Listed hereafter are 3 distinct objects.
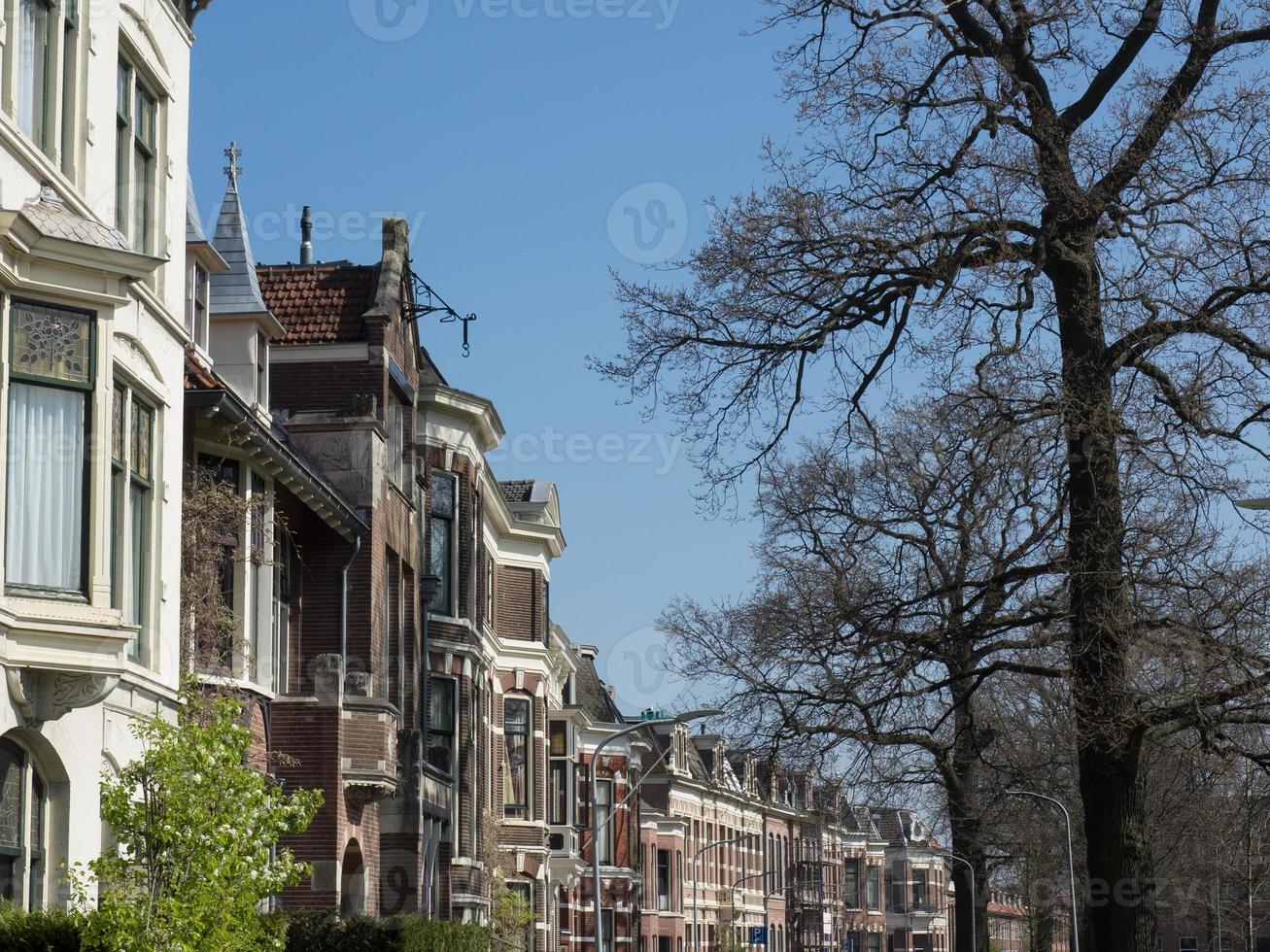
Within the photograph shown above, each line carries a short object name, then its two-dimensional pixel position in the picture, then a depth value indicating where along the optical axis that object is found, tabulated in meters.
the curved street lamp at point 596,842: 31.94
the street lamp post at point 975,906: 37.28
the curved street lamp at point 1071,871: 43.53
